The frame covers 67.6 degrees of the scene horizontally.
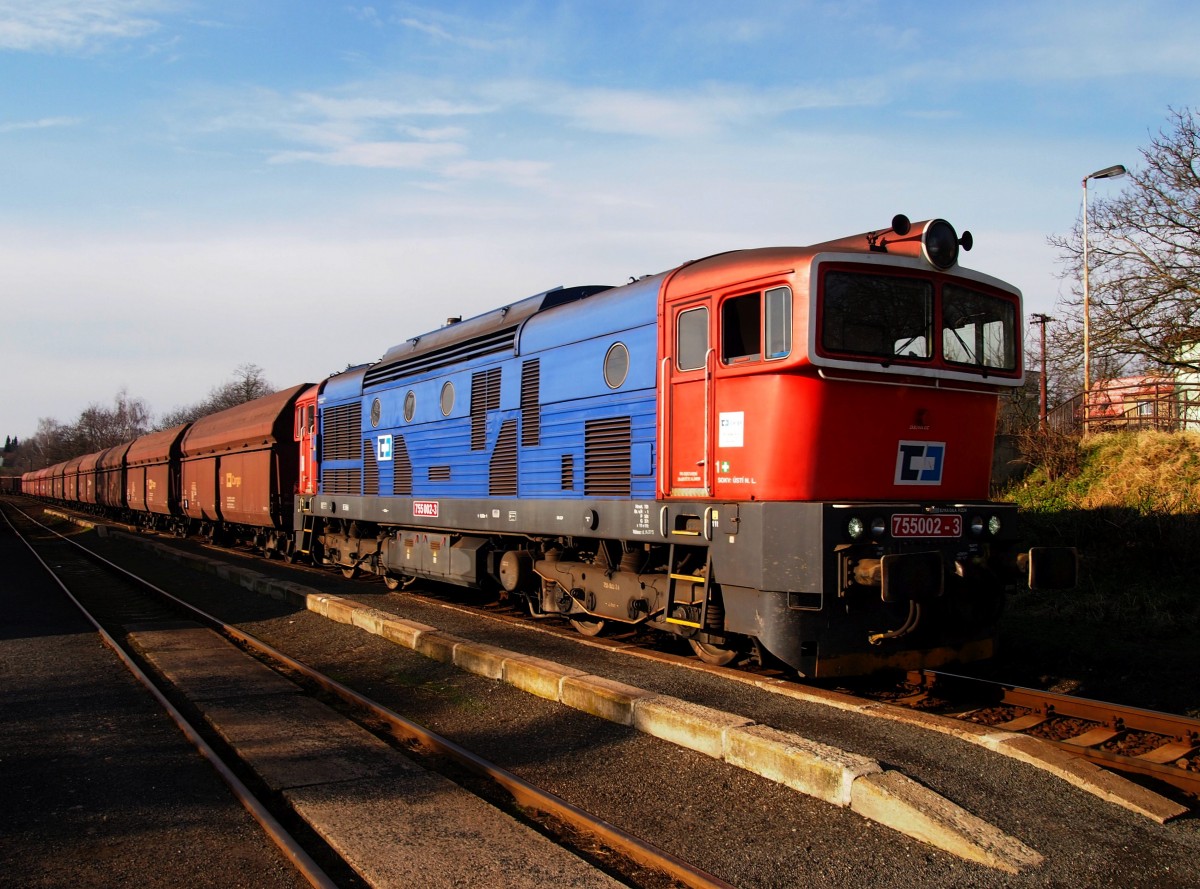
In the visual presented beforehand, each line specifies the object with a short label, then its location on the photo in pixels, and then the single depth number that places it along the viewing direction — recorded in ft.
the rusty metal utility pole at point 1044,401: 54.49
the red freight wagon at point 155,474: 94.22
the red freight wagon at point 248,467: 62.34
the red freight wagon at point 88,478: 152.87
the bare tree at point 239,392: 265.13
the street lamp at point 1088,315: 55.93
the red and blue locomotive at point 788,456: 21.34
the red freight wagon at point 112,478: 124.71
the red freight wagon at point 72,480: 171.42
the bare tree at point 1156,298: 52.95
